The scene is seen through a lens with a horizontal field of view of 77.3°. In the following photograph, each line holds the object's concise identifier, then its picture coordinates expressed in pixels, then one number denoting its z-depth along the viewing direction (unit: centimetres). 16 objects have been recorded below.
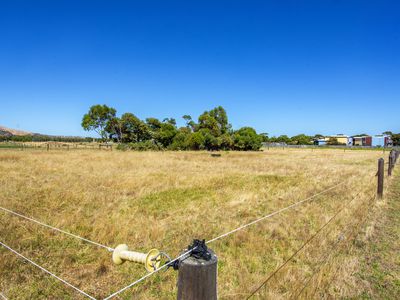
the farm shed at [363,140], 10456
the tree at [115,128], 5951
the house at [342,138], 11685
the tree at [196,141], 4941
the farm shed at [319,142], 11056
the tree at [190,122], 7450
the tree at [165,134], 5022
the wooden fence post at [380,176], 745
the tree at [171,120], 6368
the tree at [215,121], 6162
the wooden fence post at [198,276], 139
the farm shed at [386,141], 7864
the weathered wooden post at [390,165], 1237
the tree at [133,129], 5634
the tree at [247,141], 5484
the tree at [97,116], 5822
